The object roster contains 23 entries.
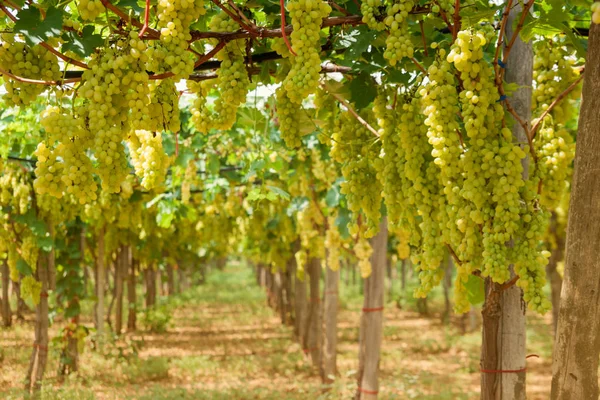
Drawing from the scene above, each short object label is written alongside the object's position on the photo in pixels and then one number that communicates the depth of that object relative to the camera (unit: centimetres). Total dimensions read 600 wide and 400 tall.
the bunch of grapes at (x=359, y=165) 237
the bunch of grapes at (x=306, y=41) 162
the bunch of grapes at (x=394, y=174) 213
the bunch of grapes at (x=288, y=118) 234
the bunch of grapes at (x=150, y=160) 239
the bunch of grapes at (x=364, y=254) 474
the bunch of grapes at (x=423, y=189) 196
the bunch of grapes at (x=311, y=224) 607
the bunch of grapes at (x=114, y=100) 158
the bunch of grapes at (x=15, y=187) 535
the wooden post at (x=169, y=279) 1919
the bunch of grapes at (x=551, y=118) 221
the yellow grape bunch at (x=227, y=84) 191
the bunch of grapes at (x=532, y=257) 168
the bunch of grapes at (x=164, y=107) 182
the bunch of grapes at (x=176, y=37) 161
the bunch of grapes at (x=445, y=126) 173
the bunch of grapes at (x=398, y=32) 166
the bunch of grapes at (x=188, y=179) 509
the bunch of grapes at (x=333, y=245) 530
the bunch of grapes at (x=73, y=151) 158
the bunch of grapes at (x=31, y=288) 602
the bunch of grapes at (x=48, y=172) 162
